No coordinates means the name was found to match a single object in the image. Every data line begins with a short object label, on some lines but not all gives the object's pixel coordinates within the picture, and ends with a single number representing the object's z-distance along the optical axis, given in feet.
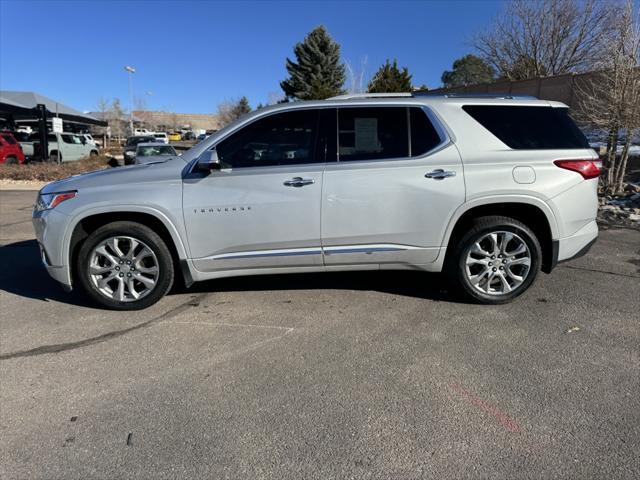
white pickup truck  75.20
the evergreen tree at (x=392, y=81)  69.31
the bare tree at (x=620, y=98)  31.83
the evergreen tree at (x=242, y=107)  200.32
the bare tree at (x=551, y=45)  79.00
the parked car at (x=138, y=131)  217.89
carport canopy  116.06
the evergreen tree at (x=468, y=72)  104.05
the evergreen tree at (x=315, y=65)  119.34
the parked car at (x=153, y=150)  55.57
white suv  12.72
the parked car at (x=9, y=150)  65.00
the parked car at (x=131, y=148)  65.26
